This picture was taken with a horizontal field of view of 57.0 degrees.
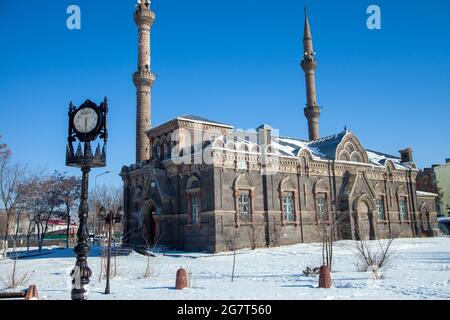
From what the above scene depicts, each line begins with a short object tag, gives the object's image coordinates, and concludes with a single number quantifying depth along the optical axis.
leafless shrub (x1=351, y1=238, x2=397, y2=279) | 13.45
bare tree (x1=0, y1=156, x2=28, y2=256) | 35.09
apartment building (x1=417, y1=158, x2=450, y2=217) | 63.53
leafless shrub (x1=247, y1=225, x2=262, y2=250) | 28.17
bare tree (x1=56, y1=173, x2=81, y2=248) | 45.00
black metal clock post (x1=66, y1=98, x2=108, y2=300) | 9.69
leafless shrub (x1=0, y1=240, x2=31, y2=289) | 13.31
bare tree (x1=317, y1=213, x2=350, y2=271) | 30.96
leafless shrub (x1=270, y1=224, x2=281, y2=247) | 29.46
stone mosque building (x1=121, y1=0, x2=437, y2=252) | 28.09
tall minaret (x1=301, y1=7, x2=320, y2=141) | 46.78
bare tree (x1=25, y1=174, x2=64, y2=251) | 41.19
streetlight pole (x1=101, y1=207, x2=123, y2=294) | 12.02
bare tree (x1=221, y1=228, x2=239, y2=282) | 27.00
